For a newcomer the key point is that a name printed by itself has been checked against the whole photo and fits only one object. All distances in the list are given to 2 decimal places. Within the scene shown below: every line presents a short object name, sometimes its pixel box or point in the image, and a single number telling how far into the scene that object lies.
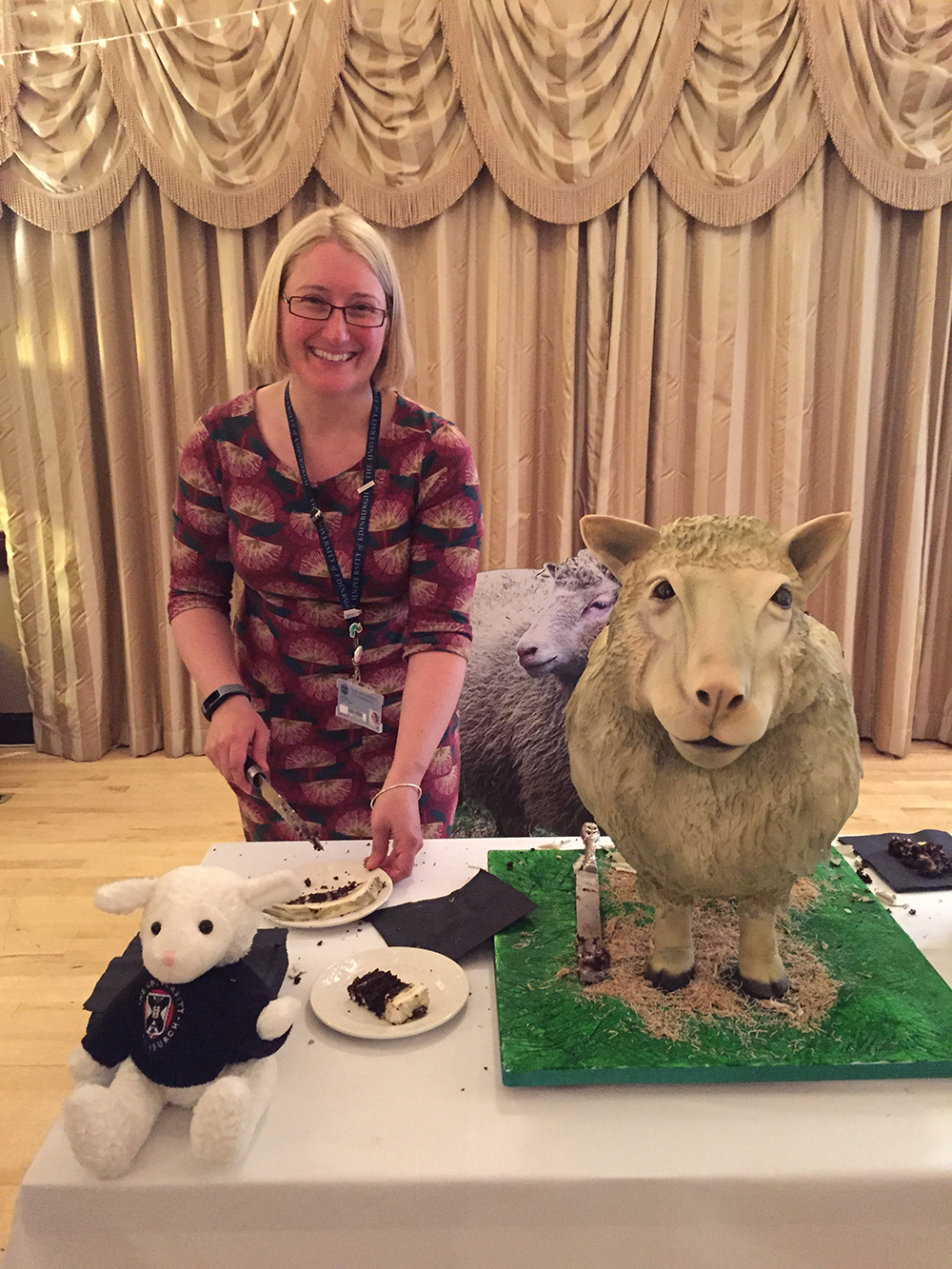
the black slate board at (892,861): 1.15
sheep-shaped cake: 0.77
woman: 1.26
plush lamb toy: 0.76
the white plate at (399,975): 0.90
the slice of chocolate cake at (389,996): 0.91
